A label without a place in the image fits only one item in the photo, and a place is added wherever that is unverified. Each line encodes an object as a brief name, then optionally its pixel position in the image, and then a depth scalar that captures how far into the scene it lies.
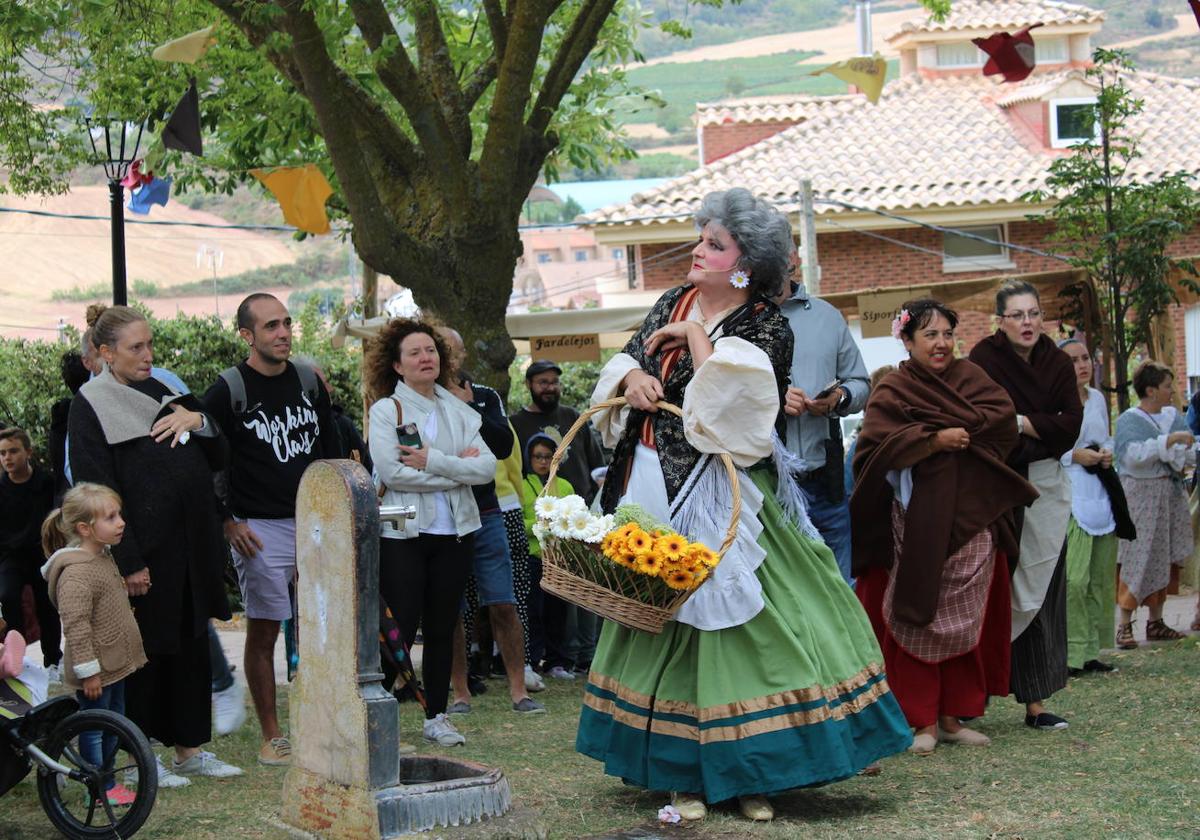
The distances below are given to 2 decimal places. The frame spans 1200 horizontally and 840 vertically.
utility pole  23.36
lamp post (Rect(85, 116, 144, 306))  11.41
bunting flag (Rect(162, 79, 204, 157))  11.68
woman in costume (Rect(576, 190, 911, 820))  5.43
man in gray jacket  7.00
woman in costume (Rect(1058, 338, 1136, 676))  9.16
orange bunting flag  12.60
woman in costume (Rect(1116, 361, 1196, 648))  10.77
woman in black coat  6.38
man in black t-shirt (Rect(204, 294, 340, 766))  7.07
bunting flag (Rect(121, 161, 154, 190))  13.38
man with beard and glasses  10.52
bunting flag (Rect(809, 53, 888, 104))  14.05
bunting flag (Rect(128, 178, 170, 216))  14.48
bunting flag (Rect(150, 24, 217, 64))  9.84
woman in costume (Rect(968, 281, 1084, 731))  7.35
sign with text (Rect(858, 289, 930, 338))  14.20
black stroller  5.48
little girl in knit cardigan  5.96
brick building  28.41
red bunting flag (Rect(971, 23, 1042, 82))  13.23
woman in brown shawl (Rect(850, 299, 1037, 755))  6.87
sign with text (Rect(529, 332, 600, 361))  16.19
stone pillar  5.02
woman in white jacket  7.27
